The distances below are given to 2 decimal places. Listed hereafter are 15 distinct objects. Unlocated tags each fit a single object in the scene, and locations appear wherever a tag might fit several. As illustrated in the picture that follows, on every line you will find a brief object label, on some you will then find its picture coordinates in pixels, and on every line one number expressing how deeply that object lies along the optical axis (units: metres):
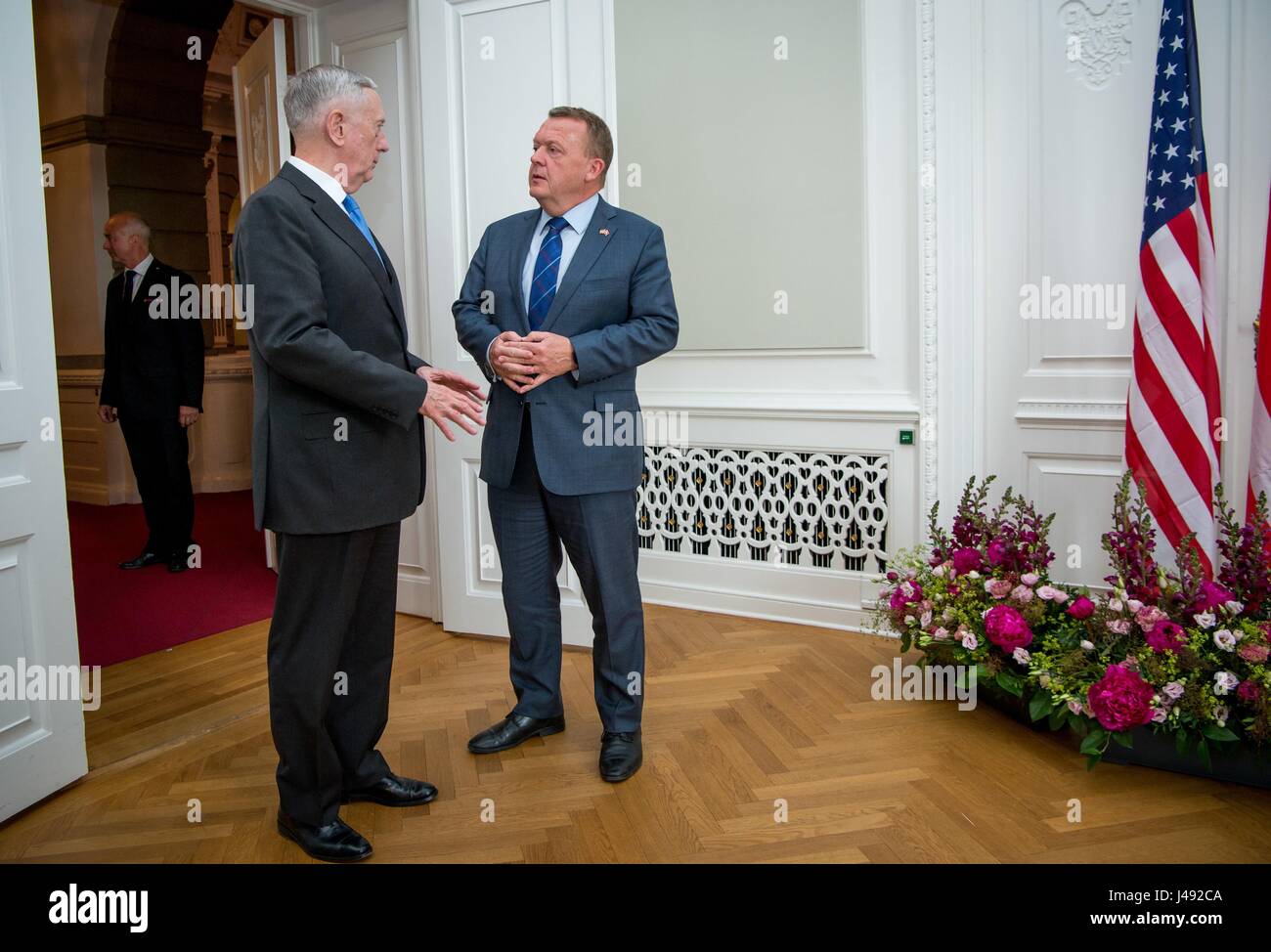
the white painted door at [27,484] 2.53
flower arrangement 2.62
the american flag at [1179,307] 3.04
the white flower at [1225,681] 2.56
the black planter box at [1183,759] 2.61
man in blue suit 2.66
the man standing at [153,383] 5.37
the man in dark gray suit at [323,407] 2.06
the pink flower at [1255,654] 2.55
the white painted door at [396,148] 4.18
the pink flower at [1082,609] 2.89
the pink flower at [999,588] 3.11
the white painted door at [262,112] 4.25
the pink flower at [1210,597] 2.73
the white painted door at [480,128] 3.71
